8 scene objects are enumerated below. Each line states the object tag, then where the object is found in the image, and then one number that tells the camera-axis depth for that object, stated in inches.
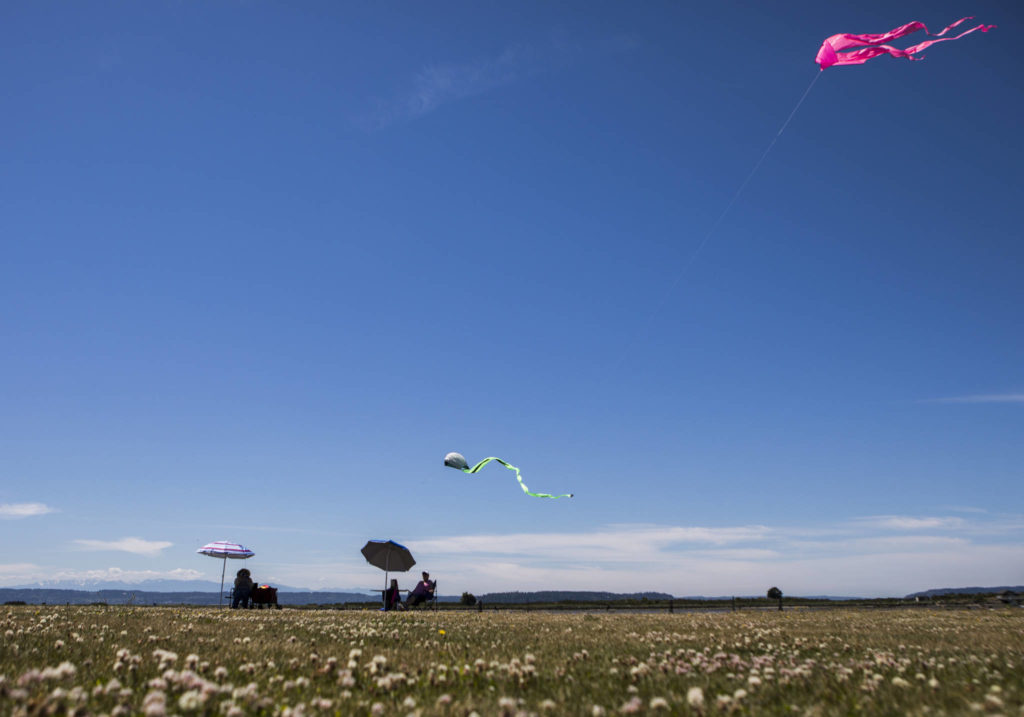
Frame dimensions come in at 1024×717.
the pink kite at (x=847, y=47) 520.4
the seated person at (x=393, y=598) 1270.9
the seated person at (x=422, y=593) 1314.7
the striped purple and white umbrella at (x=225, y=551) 1445.6
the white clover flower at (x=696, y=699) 186.7
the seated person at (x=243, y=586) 1167.0
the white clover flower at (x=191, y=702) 166.6
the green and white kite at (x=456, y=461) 1086.4
